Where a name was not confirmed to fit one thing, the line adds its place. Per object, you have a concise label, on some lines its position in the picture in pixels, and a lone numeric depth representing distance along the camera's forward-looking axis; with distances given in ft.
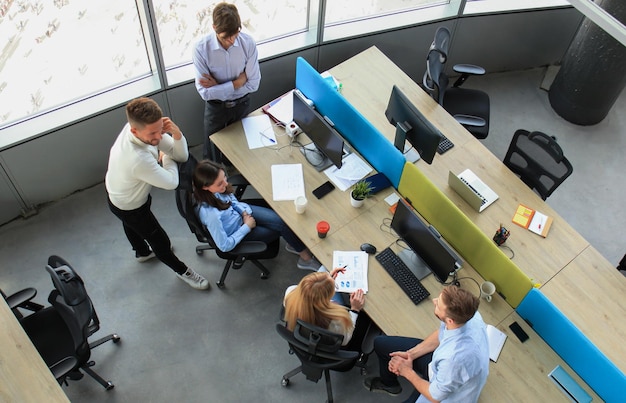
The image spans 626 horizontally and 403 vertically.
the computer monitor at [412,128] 11.94
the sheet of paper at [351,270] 11.37
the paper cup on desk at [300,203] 12.17
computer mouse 11.84
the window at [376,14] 16.37
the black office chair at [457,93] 14.58
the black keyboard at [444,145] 13.64
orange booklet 12.28
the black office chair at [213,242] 11.59
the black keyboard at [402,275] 11.24
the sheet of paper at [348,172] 12.99
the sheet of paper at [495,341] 10.62
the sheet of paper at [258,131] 13.61
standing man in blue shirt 12.14
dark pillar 15.97
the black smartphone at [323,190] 12.73
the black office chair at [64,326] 9.96
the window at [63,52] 12.53
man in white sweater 10.19
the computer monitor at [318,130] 12.14
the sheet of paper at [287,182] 12.72
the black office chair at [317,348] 9.72
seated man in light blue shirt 9.18
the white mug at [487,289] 11.04
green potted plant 12.33
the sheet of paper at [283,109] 14.03
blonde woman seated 9.76
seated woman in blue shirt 11.34
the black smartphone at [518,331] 10.82
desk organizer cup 11.81
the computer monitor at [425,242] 10.46
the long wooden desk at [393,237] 10.57
